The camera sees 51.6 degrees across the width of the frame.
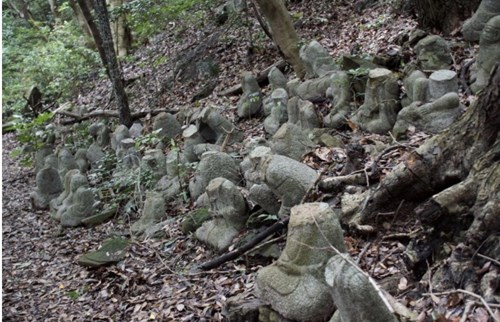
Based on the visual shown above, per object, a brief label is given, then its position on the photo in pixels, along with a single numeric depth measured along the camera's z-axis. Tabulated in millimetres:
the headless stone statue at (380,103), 5199
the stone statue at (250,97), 7801
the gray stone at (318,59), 6906
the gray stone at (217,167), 5410
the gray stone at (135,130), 9398
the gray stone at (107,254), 5427
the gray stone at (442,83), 4734
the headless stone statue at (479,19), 5426
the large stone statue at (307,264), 2822
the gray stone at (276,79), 7627
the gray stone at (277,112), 6723
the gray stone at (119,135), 8945
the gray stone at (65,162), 8995
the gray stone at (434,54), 5680
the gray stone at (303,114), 5926
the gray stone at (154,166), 7078
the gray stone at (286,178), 3957
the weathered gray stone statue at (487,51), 4609
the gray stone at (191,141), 6970
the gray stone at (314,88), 6656
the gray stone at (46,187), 8391
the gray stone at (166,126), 8398
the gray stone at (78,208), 7191
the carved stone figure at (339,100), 5798
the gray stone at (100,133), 9961
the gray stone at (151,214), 6020
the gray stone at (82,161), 9297
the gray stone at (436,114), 4469
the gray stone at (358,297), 2055
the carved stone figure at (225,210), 4578
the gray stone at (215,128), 7156
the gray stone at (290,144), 5000
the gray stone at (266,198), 4316
